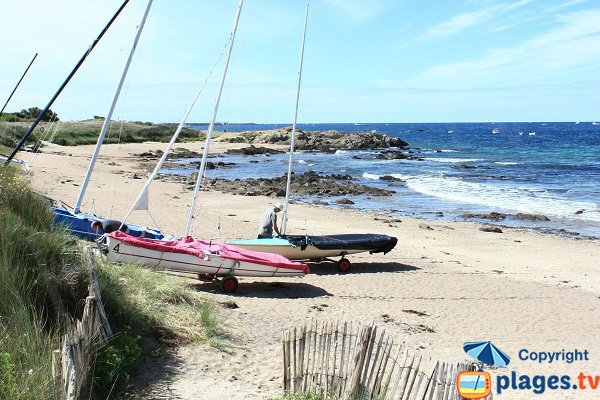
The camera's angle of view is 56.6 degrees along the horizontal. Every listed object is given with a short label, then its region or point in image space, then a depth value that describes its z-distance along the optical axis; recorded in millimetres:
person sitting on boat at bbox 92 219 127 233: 14598
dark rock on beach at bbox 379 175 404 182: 44966
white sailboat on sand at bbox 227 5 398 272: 15159
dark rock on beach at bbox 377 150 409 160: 67625
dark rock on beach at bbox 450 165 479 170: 54431
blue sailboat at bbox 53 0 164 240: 14339
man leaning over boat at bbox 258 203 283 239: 15648
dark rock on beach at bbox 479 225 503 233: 24422
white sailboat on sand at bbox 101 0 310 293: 11977
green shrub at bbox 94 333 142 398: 6168
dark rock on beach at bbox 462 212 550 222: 27594
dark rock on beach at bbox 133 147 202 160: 59938
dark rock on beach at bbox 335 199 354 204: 33000
